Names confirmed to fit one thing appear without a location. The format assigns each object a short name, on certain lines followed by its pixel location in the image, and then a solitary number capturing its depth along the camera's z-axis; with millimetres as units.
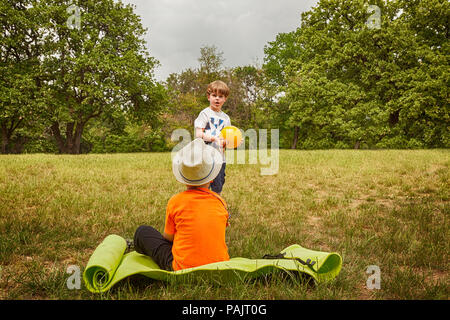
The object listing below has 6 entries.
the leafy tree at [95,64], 20781
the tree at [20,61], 19094
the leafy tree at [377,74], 23703
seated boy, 2412
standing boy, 4363
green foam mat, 2232
